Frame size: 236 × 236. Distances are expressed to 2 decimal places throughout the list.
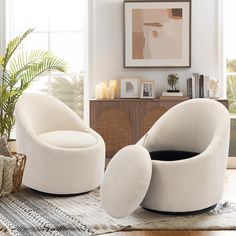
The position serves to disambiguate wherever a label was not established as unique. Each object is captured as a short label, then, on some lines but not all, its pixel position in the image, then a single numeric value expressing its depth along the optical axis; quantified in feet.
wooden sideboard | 16.61
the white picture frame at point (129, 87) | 17.35
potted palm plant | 16.14
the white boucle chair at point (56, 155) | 12.14
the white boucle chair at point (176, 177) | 9.93
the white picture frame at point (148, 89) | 17.16
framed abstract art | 17.44
